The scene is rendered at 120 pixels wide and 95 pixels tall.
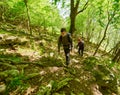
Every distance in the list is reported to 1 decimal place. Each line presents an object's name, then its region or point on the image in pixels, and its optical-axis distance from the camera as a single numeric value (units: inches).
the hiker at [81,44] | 265.5
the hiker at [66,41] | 161.3
